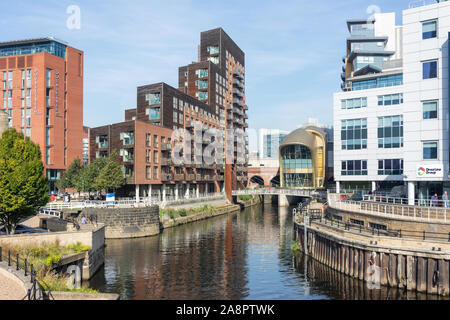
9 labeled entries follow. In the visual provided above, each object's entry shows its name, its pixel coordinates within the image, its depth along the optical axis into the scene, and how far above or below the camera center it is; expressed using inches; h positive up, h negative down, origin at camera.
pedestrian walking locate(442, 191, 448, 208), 1478.3 -83.0
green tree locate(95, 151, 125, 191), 2402.2 -10.9
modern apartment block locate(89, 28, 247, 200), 2667.3 +409.1
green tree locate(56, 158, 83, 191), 2997.5 -5.5
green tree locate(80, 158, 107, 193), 2559.1 +13.7
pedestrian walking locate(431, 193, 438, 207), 1558.6 -95.2
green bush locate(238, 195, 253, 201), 4246.1 -250.5
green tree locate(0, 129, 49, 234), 1401.3 -16.9
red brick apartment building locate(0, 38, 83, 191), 3484.3 +684.2
